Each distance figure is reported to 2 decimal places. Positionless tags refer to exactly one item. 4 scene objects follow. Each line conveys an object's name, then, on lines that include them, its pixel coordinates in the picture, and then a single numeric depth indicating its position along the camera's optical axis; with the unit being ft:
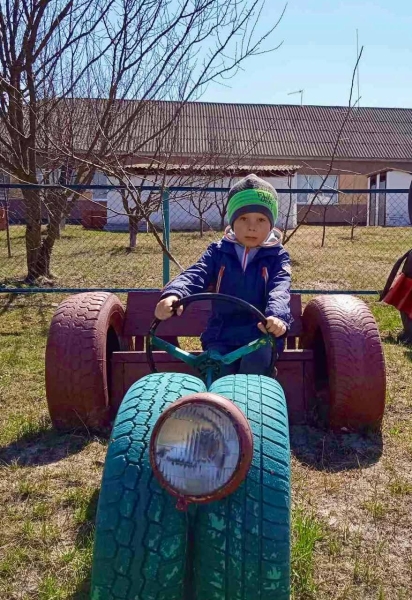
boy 10.71
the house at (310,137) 87.40
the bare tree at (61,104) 23.48
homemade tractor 5.46
